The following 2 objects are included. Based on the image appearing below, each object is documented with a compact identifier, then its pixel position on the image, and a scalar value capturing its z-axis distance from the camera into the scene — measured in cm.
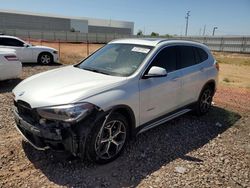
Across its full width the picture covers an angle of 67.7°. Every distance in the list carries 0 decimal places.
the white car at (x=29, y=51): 869
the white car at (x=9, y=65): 537
